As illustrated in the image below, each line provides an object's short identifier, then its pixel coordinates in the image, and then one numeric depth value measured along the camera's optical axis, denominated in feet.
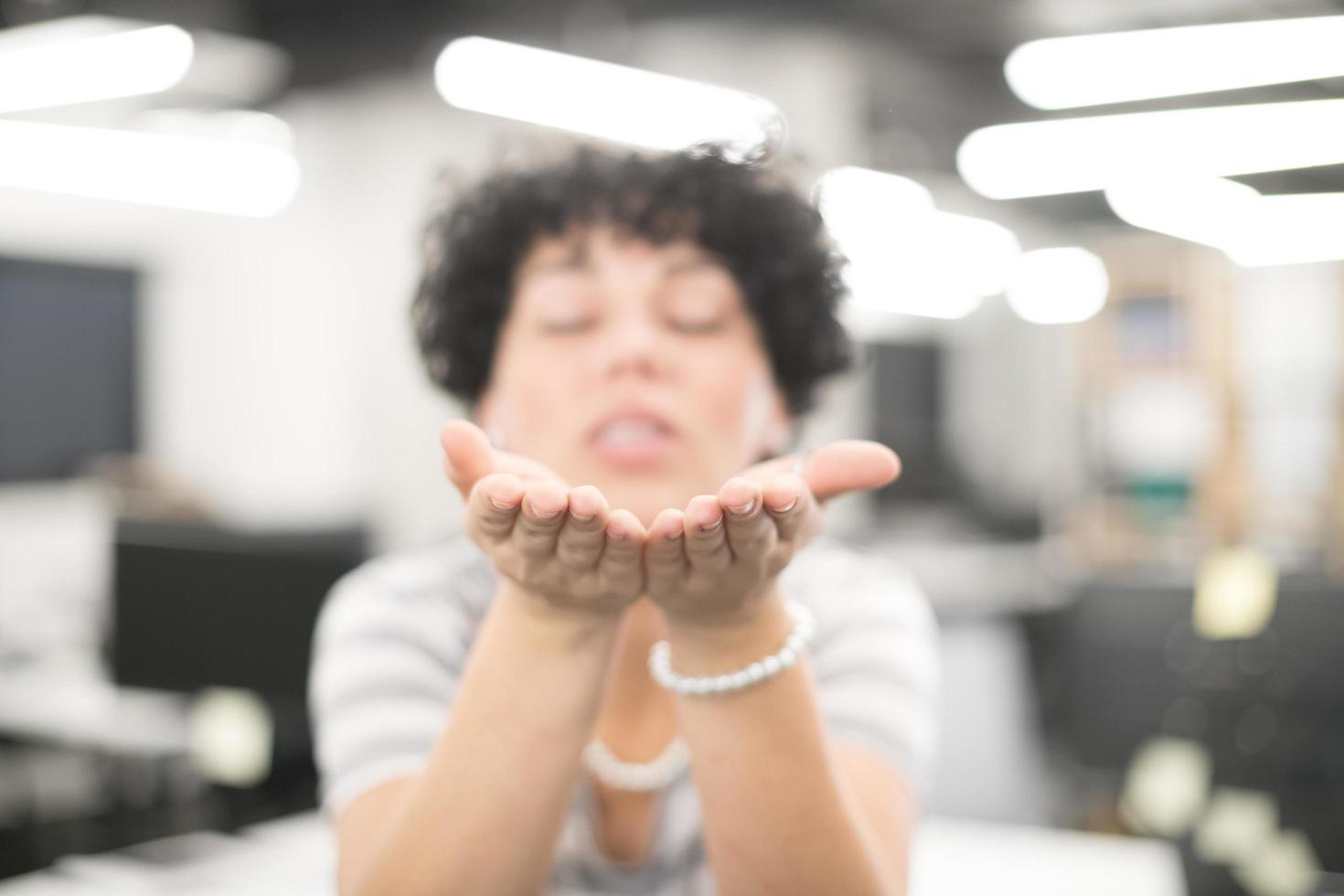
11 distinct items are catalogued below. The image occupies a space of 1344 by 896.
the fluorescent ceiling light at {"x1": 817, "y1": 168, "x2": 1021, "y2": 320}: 22.31
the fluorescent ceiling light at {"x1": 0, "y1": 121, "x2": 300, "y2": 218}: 19.45
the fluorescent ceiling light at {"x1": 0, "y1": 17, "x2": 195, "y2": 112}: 13.30
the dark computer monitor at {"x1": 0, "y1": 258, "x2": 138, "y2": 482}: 21.70
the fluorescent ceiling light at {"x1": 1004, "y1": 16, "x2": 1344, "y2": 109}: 13.48
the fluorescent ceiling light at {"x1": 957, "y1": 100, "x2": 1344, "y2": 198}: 17.04
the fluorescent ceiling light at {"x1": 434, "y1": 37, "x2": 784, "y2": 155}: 13.37
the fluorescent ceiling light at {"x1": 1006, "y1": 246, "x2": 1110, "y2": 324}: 36.37
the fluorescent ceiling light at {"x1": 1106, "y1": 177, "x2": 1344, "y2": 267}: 23.36
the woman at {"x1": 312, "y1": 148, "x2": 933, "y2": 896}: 2.20
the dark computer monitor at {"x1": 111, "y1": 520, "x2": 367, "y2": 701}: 6.70
